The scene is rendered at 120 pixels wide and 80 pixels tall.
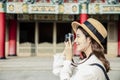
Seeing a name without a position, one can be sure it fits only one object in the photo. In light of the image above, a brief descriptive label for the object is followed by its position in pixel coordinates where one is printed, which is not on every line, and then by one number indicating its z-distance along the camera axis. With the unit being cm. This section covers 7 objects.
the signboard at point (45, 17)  1740
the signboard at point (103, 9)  1554
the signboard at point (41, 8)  1549
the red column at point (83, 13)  1573
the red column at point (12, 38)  1737
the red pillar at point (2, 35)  1525
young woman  206
